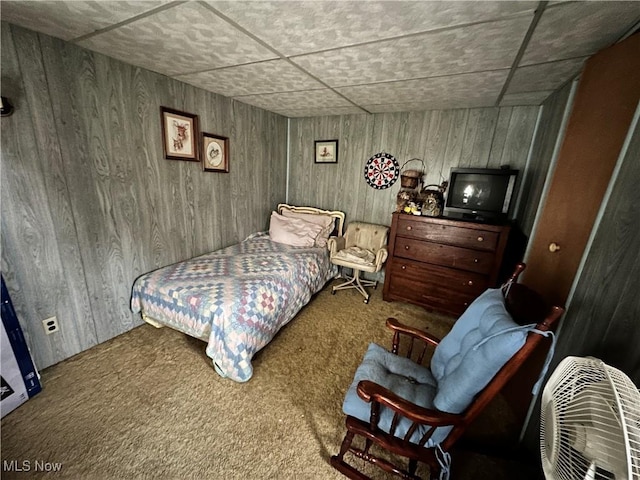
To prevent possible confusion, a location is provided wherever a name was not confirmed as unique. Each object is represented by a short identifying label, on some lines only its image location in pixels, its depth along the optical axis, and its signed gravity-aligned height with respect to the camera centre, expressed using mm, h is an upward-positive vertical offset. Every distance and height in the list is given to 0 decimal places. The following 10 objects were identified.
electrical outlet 1724 -1142
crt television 2346 -65
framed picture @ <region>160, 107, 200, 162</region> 2211 +299
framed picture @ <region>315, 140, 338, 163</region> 3381 +347
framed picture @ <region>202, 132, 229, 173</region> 2590 +176
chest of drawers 2404 -784
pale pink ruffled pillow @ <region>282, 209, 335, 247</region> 3217 -598
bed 1739 -985
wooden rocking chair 893 -857
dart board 3113 +119
